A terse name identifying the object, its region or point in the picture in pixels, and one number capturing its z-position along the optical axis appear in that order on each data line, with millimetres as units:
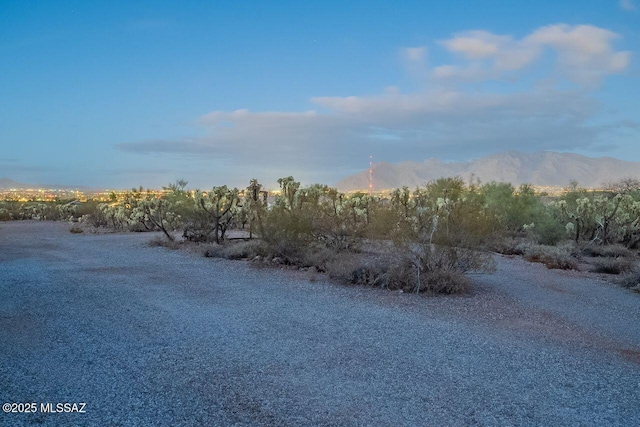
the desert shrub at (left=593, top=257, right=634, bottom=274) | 15094
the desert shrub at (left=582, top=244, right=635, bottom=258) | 18250
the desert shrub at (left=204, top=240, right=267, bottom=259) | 16844
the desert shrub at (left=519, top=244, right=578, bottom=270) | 15859
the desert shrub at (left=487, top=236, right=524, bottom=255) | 19219
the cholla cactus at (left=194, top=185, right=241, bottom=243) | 21516
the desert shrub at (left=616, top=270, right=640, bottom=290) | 12789
